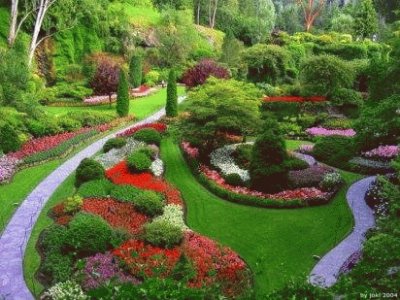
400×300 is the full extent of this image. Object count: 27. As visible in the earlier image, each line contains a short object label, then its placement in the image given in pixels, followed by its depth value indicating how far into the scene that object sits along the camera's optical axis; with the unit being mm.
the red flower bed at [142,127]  26723
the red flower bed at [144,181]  18359
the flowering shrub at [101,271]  11930
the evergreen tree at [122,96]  31030
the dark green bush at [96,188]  17547
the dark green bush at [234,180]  19766
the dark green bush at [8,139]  22688
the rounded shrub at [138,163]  20312
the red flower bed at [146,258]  12586
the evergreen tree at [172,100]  31419
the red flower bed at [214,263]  12414
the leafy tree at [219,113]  21906
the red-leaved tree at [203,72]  40406
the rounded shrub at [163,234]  14070
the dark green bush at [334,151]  22875
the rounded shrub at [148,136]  24922
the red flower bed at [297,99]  33369
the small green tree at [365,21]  61344
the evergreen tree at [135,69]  43344
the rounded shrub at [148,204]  16562
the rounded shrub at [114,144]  24156
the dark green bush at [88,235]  13289
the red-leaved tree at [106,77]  34125
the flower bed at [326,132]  29109
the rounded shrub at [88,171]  18969
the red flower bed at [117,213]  15594
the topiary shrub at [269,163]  18734
